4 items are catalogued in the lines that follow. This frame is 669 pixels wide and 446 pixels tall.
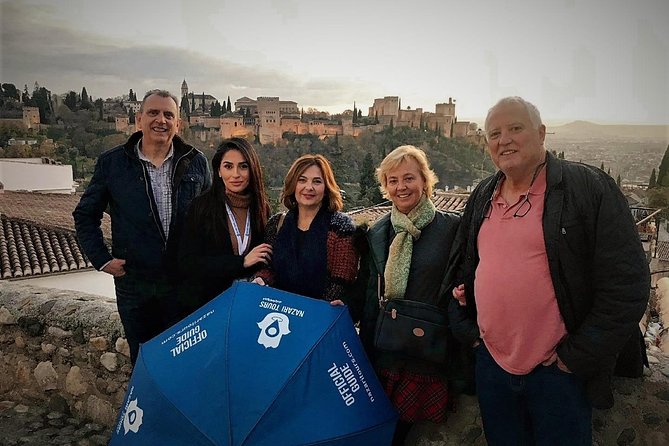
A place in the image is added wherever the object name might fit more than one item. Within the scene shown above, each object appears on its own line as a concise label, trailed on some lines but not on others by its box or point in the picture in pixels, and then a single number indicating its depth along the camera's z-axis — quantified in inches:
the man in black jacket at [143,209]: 97.0
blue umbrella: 56.0
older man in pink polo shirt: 59.0
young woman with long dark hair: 87.9
